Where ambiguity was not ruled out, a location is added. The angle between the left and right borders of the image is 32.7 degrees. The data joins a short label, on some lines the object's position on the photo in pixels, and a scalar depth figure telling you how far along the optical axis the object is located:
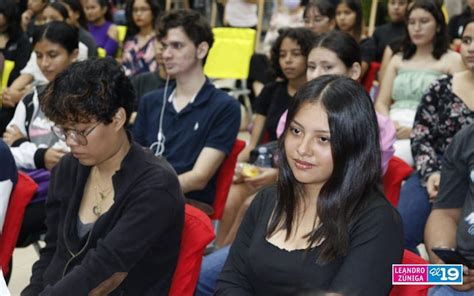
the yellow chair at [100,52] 5.56
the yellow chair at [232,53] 6.70
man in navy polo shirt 3.36
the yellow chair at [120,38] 6.73
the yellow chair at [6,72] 4.97
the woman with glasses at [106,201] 2.17
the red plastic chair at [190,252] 2.30
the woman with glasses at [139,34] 5.89
